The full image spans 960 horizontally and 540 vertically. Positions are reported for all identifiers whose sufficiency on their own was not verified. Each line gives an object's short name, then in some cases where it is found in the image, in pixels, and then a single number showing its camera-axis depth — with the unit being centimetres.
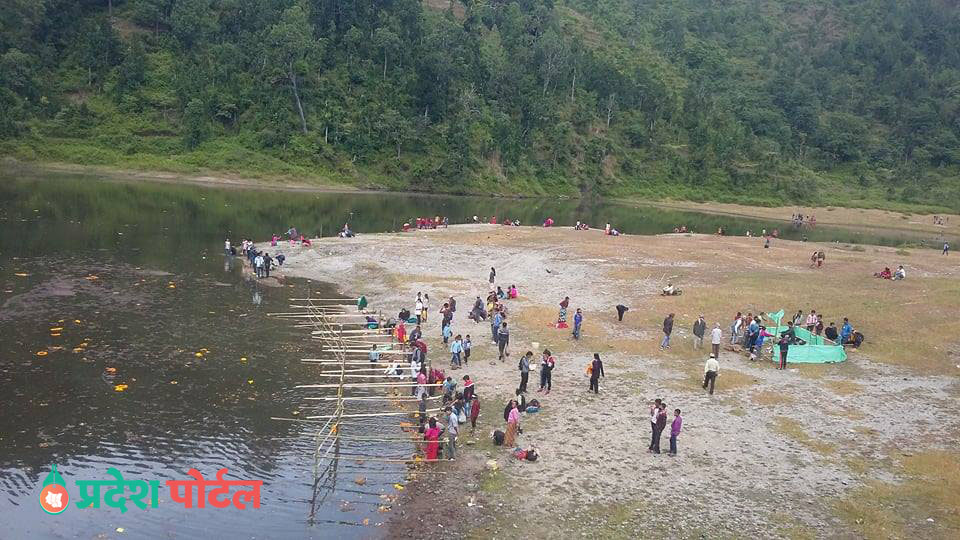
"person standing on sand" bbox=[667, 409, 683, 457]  2373
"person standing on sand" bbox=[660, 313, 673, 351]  3578
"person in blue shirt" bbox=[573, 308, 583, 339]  3638
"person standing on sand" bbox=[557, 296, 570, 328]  3897
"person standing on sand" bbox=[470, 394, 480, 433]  2555
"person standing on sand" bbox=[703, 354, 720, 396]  2952
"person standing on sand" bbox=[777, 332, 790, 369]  3341
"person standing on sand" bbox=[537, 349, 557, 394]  2923
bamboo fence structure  2336
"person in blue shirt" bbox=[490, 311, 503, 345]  3472
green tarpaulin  3425
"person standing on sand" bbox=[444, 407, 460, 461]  2345
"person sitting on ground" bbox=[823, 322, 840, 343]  3669
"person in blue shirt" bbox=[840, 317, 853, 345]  3672
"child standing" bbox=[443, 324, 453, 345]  3568
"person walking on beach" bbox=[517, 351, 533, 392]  2909
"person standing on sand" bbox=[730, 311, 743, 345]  3706
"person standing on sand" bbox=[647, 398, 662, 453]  2395
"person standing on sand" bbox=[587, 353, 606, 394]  2920
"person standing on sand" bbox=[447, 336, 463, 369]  3228
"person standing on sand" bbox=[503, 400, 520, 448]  2430
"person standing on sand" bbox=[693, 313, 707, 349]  3569
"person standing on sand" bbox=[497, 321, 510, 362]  3322
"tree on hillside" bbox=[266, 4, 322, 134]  11281
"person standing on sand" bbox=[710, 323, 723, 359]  3394
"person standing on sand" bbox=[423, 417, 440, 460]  2323
